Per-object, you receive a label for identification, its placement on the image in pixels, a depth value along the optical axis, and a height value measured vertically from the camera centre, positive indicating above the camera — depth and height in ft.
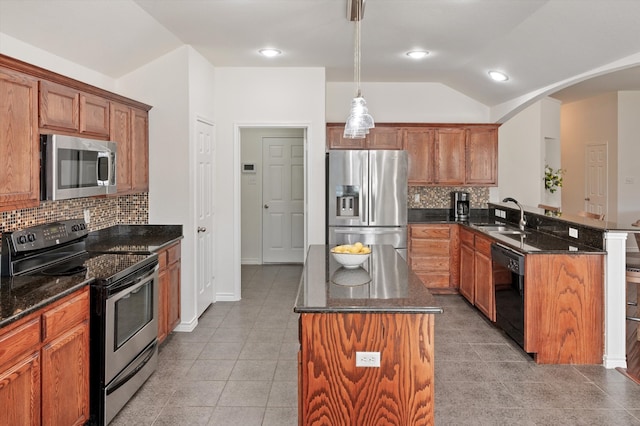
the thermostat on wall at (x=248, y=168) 25.44 +1.77
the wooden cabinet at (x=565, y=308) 11.98 -2.59
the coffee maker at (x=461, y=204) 20.13 -0.07
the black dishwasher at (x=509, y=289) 12.60 -2.36
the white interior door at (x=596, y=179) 27.17 +1.42
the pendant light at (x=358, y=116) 10.23 +1.81
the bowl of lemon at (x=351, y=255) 9.74 -1.07
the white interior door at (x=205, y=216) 15.62 -0.49
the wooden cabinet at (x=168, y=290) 12.68 -2.41
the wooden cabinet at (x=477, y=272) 15.19 -2.36
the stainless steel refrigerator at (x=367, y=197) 18.17 +0.21
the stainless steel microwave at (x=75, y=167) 9.49 +0.74
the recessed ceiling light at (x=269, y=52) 15.40 +4.81
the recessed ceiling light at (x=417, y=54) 15.53 +4.84
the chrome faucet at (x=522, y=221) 16.41 -0.61
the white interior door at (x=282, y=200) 25.41 +0.11
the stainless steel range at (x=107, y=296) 8.86 -1.88
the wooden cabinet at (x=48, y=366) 6.64 -2.51
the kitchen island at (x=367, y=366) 7.46 -2.51
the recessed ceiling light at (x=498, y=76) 16.36 +4.34
